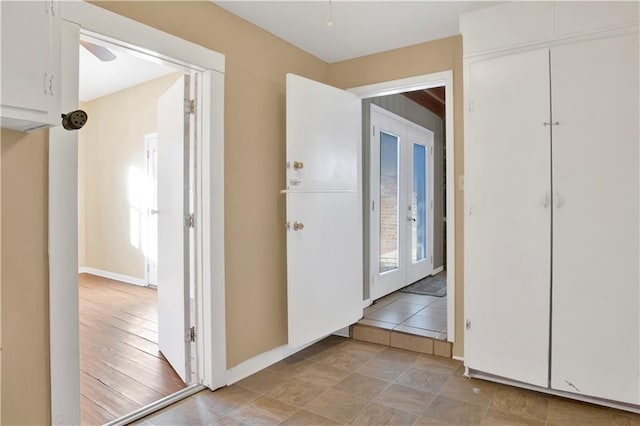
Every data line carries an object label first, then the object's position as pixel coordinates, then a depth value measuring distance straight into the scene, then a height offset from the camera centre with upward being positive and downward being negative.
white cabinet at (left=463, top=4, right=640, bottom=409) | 2.06 -0.04
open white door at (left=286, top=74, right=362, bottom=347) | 2.73 -0.02
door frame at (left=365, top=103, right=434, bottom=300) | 3.95 +0.22
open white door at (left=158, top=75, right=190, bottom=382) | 2.47 -0.12
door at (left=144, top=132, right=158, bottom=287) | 5.11 +0.27
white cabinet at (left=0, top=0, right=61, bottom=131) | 1.26 +0.51
